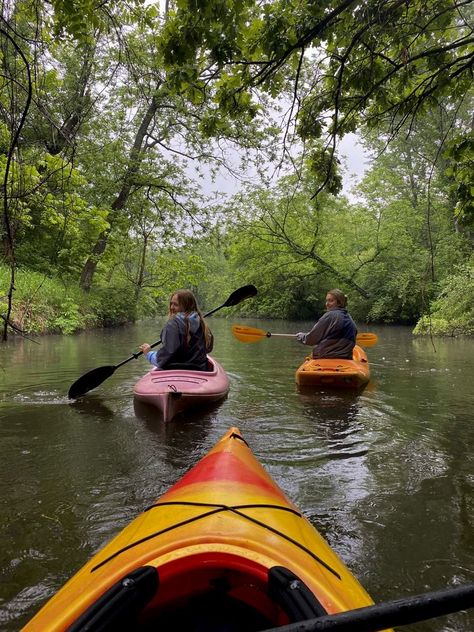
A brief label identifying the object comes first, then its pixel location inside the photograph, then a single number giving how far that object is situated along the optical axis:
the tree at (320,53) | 2.76
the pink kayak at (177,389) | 4.54
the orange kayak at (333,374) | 5.98
